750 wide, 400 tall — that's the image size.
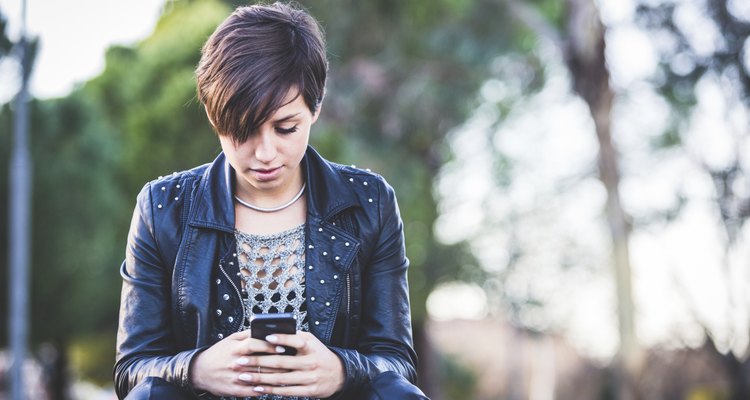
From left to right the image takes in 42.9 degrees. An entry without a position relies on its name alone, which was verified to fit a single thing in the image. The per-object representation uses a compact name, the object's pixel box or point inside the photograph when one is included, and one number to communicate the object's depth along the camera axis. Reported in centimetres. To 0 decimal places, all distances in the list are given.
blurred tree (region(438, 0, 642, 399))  1378
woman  257
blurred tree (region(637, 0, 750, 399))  1500
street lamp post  1392
